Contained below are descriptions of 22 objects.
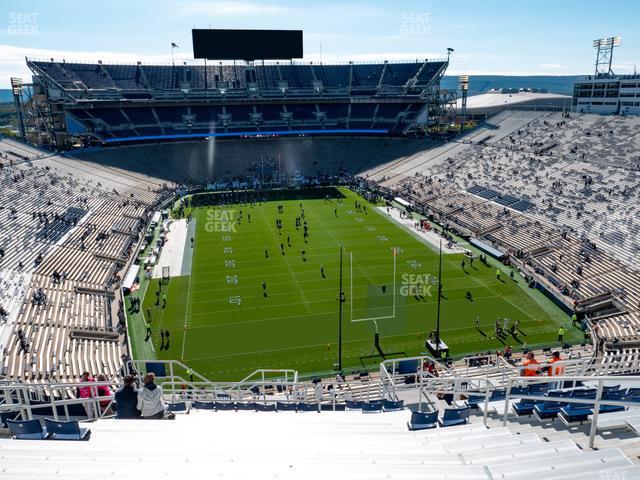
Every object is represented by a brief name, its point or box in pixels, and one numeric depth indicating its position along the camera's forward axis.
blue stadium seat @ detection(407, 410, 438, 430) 8.52
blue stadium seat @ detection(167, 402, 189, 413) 11.09
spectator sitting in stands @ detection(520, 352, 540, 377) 12.19
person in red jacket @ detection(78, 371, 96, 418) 12.94
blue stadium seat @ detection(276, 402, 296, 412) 12.41
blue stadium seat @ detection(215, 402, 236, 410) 12.34
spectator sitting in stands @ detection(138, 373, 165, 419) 8.52
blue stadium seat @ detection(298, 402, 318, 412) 12.63
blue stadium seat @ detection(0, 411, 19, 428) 10.01
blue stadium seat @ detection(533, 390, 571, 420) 8.26
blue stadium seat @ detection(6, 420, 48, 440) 7.24
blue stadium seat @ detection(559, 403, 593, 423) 7.80
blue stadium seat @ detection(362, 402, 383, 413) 11.60
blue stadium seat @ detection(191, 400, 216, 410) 12.34
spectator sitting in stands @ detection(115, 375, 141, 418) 8.52
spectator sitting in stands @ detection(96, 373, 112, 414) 14.09
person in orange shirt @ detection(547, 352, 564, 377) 14.22
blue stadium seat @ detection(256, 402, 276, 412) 12.22
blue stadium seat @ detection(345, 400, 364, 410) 12.67
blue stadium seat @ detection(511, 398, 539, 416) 8.75
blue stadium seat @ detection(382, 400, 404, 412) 11.38
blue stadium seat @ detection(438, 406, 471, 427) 8.57
